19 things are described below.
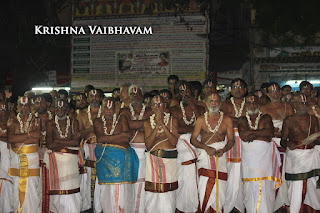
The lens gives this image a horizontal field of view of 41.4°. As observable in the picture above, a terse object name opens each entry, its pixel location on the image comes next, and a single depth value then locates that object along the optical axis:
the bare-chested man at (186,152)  6.53
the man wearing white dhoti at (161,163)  5.98
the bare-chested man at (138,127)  6.61
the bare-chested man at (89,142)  7.23
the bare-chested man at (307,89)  7.75
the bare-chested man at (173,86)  7.59
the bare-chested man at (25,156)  6.26
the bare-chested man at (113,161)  6.00
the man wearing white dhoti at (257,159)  6.14
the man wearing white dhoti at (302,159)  6.21
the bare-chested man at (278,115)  6.96
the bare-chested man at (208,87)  7.25
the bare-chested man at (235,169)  6.70
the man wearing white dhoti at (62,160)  6.37
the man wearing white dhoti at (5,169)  7.09
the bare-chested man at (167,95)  6.86
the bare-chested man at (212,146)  6.10
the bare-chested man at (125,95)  7.25
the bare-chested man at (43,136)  6.67
